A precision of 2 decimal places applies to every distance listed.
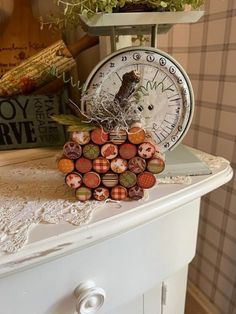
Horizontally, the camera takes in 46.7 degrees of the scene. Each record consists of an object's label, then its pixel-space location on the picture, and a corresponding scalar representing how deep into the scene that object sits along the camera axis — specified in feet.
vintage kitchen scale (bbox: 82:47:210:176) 1.57
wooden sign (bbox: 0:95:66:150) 2.07
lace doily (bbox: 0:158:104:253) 1.24
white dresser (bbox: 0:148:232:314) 1.21
